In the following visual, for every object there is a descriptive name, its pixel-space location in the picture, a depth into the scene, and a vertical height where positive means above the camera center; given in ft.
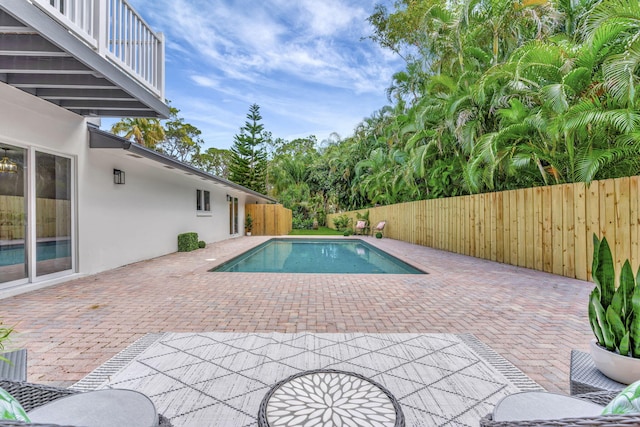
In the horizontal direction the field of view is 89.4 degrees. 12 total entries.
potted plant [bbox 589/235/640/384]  5.11 -1.76
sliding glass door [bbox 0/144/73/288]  15.29 +0.18
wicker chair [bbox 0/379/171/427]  4.29 -2.44
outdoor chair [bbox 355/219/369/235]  60.08 -1.82
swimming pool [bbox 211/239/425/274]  26.37 -4.30
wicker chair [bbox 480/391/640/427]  2.44 -1.66
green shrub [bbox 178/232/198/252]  32.91 -2.56
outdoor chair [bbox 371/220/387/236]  52.75 -1.69
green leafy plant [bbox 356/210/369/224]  61.66 +0.05
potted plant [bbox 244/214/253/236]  61.12 -1.38
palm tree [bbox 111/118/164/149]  67.51 +18.99
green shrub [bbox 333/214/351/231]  70.90 -1.26
